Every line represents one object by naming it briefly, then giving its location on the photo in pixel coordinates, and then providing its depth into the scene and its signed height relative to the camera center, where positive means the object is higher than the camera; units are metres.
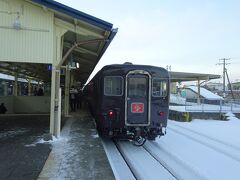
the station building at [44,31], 5.11 +1.90
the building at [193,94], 13.20 -0.11
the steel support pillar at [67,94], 9.37 -0.13
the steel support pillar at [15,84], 10.60 +0.45
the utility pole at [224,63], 35.23 +6.20
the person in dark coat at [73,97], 10.92 -0.31
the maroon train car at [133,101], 5.22 -0.25
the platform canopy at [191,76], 15.88 +1.64
